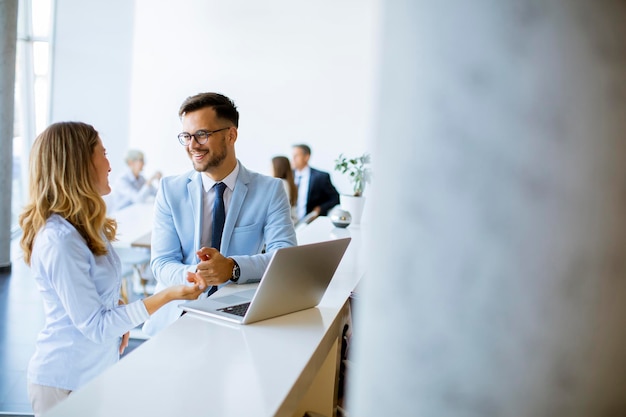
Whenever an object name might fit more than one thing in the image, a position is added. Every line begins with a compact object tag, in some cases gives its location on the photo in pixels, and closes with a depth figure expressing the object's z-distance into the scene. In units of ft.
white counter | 4.64
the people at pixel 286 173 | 22.76
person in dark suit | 25.77
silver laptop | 6.57
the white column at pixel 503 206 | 2.29
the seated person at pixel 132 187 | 24.91
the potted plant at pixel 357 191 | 15.58
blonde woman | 6.69
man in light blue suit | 9.45
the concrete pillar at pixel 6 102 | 20.35
